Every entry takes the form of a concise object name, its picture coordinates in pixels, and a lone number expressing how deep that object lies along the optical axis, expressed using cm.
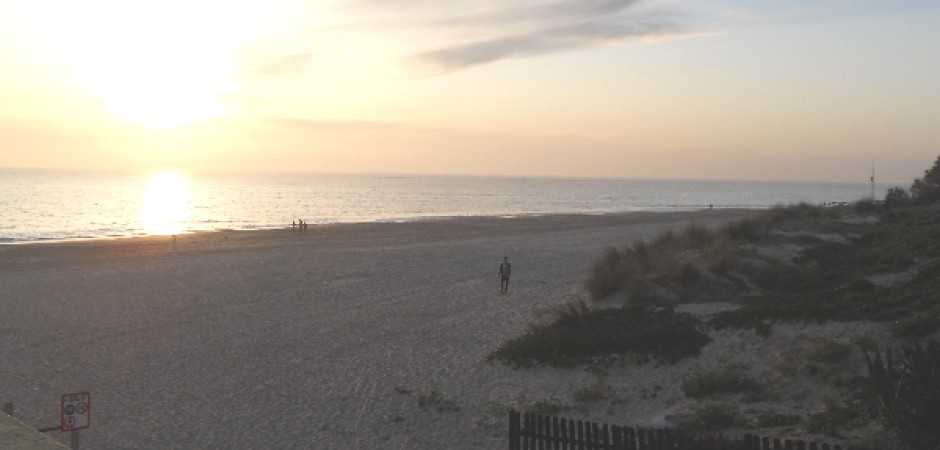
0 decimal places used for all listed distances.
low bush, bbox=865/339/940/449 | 866
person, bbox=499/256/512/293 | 2641
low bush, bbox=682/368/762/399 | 1302
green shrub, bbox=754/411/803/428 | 1093
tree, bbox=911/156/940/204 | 5438
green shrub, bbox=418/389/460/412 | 1389
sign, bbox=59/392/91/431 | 935
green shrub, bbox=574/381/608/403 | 1359
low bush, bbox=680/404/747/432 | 1119
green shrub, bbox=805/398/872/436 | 1003
